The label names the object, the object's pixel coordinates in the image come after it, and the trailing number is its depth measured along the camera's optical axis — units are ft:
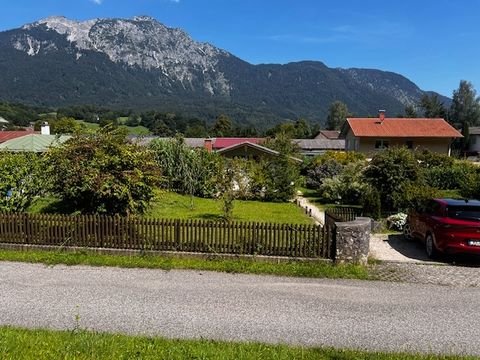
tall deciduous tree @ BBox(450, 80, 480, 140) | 289.33
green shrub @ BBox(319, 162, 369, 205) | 82.84
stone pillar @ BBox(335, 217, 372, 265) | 34.99
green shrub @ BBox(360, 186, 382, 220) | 63.21
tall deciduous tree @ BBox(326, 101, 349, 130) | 410.10
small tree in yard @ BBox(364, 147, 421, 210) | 68.28
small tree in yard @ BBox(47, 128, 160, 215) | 43.47
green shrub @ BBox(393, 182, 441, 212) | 60.95
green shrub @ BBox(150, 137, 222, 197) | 90.82
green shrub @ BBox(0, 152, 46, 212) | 46.34
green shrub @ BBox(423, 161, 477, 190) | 107.65
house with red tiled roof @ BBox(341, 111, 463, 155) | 179.93
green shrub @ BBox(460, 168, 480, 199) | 83.48
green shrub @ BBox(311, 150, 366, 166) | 120.77
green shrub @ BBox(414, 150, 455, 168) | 125.00
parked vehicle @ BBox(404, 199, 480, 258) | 36.17
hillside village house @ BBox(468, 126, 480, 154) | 245.65
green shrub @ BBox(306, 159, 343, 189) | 113.39
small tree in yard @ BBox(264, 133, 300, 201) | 88.84
